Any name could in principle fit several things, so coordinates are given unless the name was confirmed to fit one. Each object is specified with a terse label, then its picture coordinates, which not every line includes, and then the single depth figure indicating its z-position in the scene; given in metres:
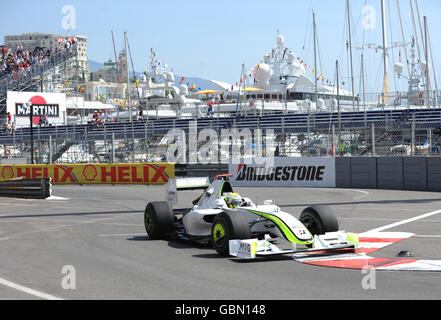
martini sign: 52.91
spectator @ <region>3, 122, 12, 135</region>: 41.45
